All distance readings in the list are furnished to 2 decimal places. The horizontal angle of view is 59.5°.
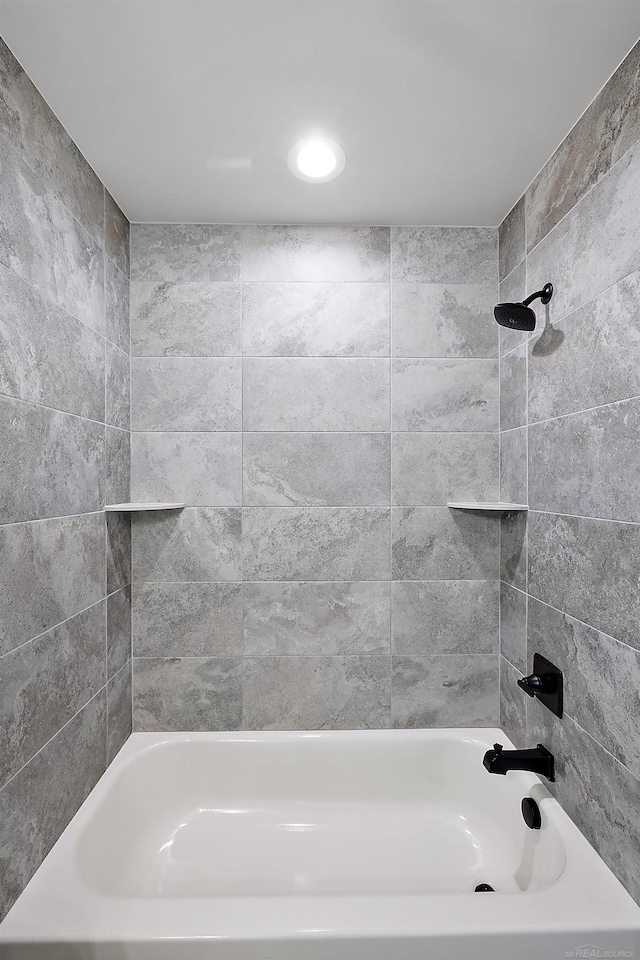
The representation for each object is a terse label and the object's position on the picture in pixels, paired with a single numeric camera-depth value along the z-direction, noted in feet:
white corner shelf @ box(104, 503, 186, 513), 5.96
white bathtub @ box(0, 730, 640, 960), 3.91
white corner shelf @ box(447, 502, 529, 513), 6.03
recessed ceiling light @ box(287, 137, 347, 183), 5.32
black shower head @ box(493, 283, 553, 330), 5.52
